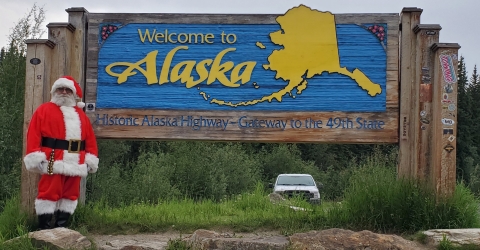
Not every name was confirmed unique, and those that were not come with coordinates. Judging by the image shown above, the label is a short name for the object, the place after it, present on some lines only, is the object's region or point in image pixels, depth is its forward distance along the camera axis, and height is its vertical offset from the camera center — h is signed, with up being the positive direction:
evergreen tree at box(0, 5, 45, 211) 11.38 +0.78
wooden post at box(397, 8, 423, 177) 6.37 +0.61
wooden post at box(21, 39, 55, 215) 6.32 +0.68
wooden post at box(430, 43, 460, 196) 5.94 +0.32
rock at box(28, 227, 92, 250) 5.08 -0.95
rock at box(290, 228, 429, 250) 4.98 -0.88
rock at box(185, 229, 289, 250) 5.00 -0.92
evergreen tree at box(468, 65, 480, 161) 44.00 +2.36
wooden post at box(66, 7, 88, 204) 6.69 +1.13
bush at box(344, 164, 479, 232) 5.83 -0.65
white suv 14.94 -1.20
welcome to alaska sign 6.49 +0.78
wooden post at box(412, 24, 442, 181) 6.27 +0.57
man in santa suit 5.74 -0.15
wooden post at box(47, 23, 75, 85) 6.57 +1.07
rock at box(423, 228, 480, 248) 5.22 -0.85
